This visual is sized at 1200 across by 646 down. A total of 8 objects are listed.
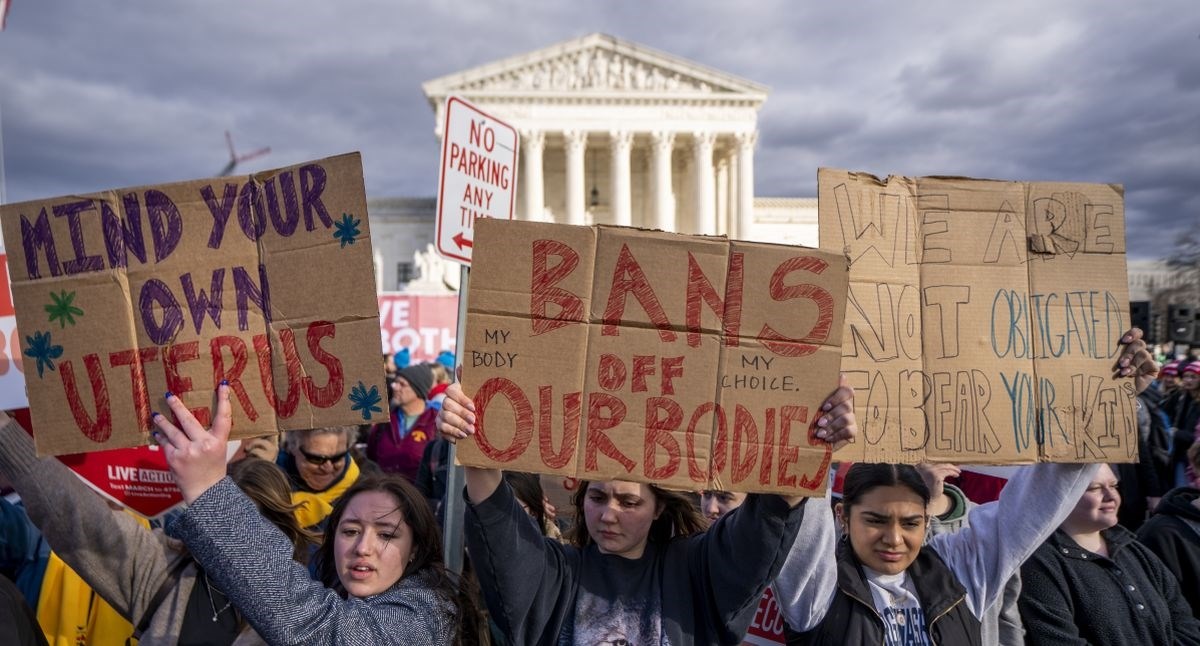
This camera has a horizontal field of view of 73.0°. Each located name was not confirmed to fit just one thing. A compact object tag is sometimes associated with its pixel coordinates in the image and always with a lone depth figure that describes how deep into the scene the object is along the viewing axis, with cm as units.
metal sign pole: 304
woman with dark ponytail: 257
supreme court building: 4338
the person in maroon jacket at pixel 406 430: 610
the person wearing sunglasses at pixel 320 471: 400
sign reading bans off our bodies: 221
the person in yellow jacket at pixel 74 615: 280
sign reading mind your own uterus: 221
